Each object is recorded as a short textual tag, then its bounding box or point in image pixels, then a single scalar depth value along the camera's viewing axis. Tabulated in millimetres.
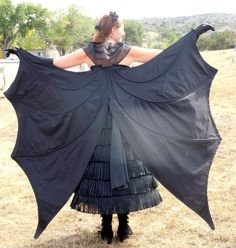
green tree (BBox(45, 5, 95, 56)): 71938
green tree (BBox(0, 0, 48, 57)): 69000
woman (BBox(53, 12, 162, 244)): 3908
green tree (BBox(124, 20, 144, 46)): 103438
